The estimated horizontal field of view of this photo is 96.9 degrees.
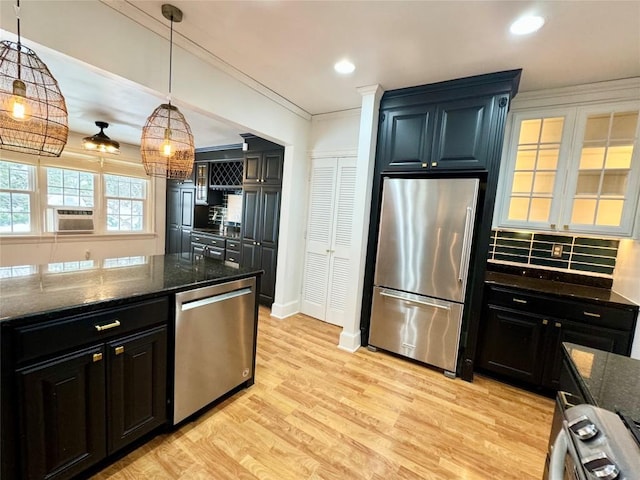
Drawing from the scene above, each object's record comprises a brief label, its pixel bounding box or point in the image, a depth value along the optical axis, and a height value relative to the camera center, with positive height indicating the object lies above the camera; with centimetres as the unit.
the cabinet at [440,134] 230 +77
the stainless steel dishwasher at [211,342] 166 -88
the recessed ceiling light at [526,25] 162 +120
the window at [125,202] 521 -7
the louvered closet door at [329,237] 337 -28
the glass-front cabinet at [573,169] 221 +53
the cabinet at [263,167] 371 +56
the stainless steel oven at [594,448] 66 -54
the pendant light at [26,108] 119 +37
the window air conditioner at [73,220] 455 -42
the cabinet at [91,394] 114 -91
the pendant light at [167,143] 183 +39
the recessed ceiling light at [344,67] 226 +121
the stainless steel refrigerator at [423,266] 241 -41
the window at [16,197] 410 -10
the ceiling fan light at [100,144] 353 +66
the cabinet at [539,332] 205 -78
